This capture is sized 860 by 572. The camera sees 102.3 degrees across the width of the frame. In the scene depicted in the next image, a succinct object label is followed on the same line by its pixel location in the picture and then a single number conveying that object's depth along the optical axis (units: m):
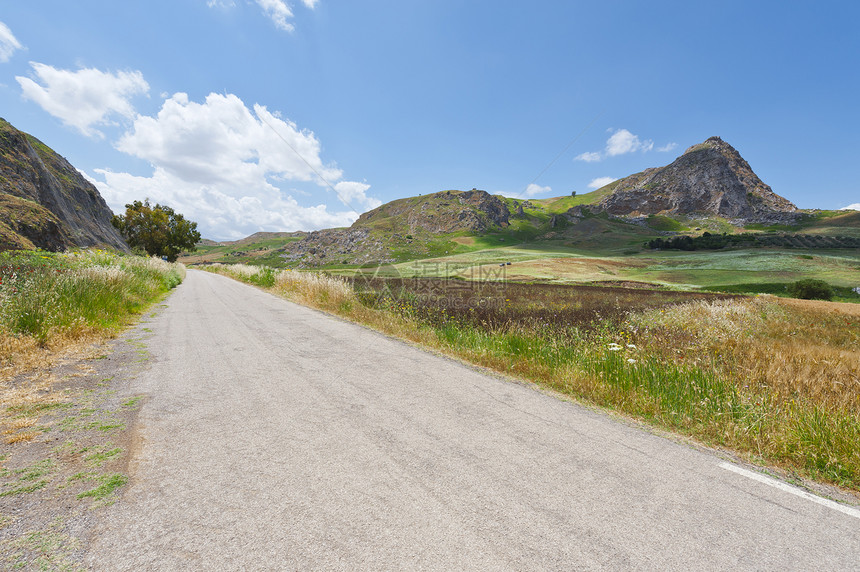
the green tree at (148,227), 48.19
